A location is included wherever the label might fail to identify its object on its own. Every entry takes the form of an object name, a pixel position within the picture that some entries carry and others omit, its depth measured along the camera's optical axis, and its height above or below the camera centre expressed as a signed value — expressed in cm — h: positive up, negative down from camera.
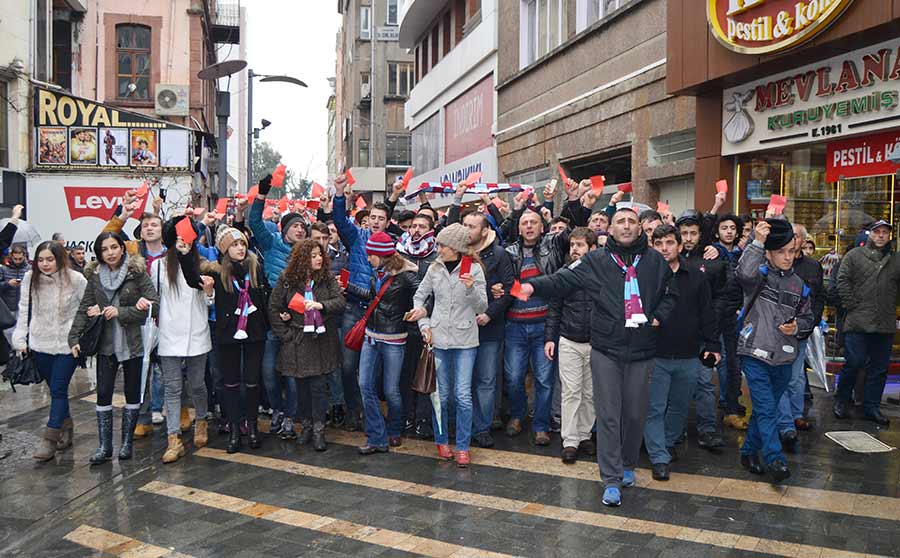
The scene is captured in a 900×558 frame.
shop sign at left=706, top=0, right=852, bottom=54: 948 +295
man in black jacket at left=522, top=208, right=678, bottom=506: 580 -47
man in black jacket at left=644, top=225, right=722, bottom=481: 642 -66
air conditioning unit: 2714 +530
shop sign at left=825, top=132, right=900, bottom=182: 945 +126
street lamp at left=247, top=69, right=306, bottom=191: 1872 +358
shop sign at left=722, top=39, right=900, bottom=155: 927 +200
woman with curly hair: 719 -53
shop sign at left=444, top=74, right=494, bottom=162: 2294 +425
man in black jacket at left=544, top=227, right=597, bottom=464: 677 -77
